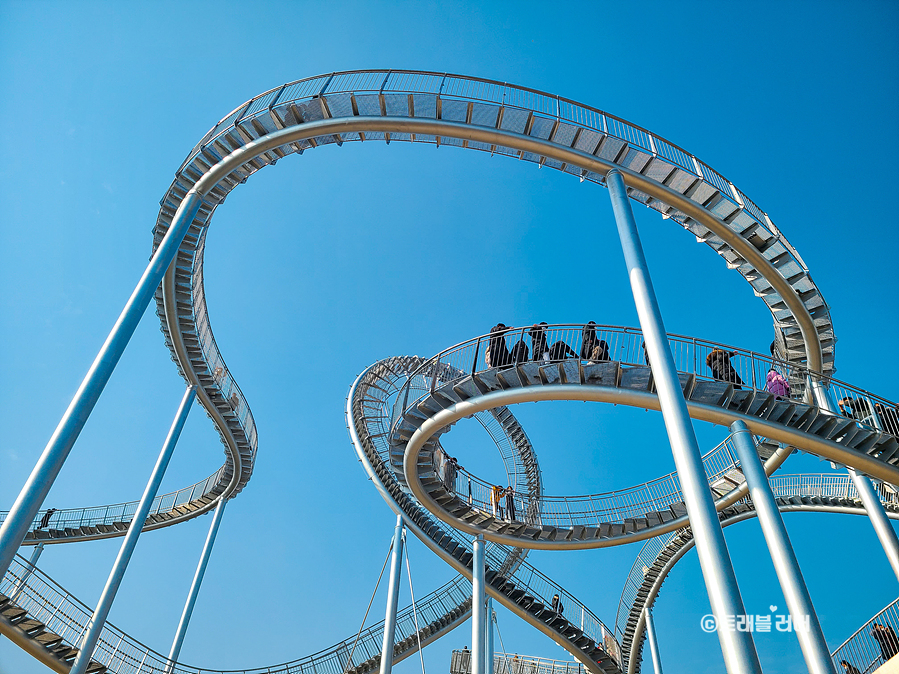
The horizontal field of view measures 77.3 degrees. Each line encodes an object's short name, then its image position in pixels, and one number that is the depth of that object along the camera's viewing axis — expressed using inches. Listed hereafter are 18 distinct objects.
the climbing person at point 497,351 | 465.7
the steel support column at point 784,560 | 323.3
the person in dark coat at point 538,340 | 463.5
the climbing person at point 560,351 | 466.6
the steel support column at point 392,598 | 577.1
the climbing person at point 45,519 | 796.6
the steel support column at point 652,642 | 744.3
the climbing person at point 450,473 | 615.2
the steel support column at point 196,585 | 656.4
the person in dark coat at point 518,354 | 456.4
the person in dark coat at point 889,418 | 479.2
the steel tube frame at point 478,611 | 537.3
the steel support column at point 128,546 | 477.7
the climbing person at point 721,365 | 462.6
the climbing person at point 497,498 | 636.1
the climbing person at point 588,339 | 451.0
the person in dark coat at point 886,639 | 528.1
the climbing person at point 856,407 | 490.3
